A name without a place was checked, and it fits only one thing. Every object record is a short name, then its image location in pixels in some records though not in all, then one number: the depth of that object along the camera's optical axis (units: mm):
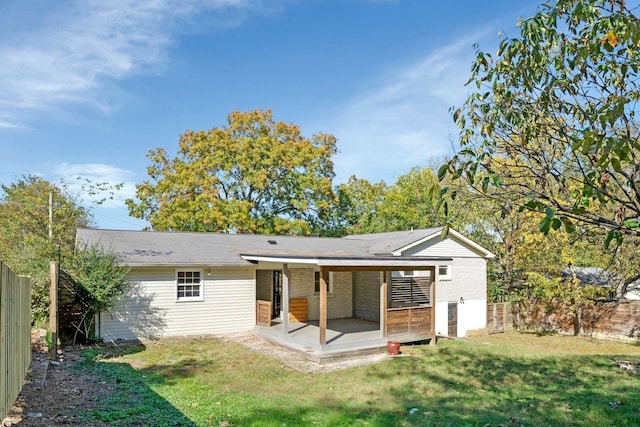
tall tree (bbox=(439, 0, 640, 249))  3600
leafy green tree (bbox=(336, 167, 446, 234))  32312
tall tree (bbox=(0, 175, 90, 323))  12951
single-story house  14320
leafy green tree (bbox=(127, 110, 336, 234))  27766
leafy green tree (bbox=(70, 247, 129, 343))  12828
